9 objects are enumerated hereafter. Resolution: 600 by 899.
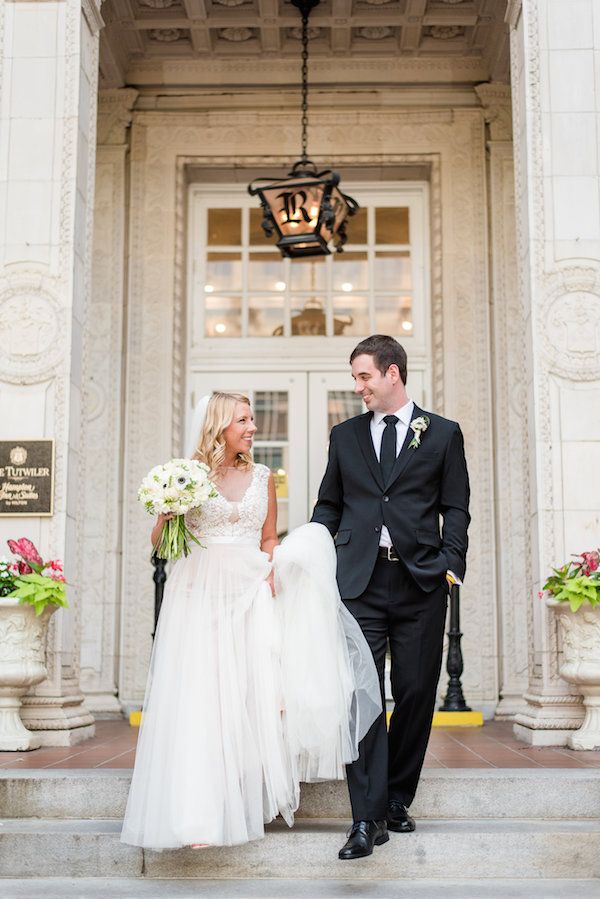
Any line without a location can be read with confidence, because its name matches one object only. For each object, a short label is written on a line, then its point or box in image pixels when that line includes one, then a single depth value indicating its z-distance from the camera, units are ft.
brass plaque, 21.67
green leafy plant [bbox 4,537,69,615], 19.74
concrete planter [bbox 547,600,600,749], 19.76
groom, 14.65
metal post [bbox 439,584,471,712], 26.78
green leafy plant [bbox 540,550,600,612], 19.54
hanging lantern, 24.95
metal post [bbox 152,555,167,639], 27.89
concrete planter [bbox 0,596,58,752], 19.88
